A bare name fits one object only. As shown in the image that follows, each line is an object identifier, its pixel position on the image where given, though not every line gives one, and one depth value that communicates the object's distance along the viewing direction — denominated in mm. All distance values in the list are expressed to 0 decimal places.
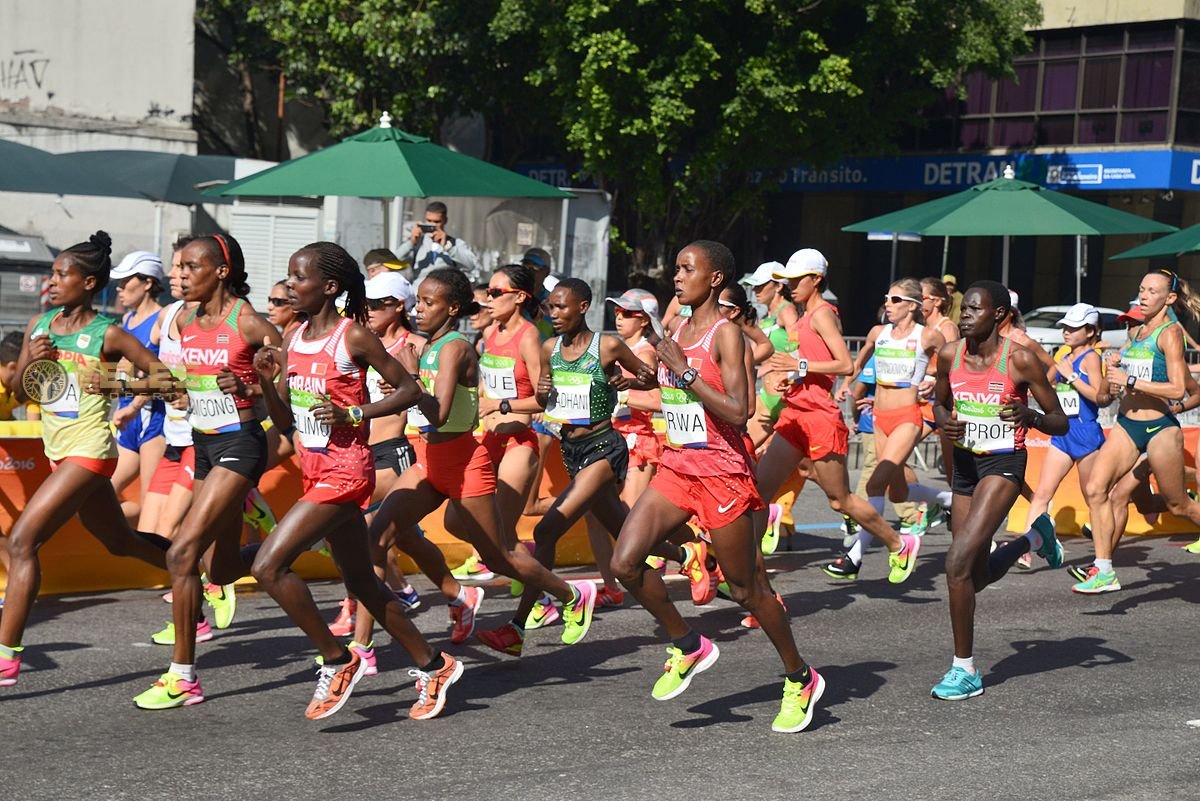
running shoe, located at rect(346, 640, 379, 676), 7141
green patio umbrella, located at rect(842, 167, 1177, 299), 15234
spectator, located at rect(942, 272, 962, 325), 19047
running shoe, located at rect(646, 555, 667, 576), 10102
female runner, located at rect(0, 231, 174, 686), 7066
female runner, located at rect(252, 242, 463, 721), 6438
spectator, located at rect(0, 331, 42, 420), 10039
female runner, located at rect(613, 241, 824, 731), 6629
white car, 26812
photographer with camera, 14508
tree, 26438
